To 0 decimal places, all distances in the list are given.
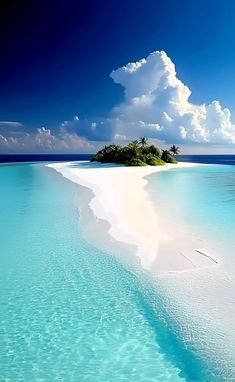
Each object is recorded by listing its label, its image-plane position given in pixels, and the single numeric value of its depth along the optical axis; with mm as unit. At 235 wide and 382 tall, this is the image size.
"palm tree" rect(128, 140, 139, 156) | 54406
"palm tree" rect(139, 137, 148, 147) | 60406
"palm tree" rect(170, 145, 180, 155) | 67712
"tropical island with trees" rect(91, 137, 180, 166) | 54303
